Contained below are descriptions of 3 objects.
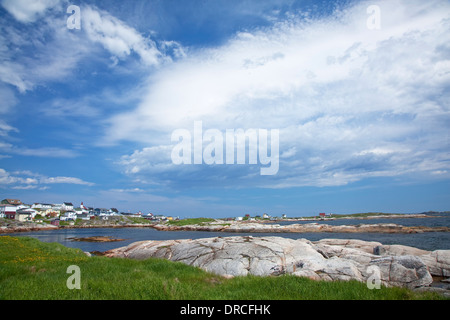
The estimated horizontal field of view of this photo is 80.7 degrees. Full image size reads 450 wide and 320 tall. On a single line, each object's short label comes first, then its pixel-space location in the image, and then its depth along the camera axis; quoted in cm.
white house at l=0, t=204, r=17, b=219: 15050
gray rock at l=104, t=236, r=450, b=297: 1728
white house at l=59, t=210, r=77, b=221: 17225
